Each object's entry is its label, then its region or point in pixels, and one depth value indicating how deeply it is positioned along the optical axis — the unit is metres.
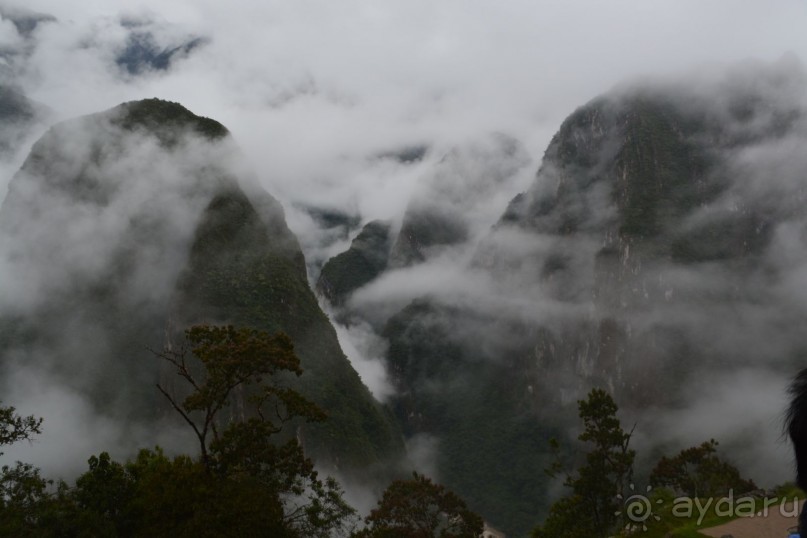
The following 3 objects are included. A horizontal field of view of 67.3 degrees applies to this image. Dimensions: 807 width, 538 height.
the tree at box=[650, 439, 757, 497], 27.86
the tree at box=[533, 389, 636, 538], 23.03
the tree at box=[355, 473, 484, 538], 20.30
